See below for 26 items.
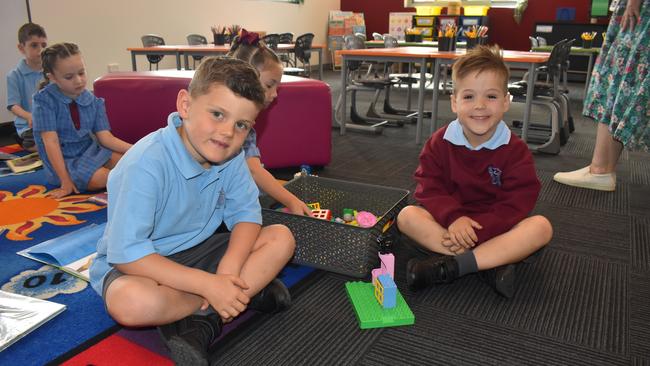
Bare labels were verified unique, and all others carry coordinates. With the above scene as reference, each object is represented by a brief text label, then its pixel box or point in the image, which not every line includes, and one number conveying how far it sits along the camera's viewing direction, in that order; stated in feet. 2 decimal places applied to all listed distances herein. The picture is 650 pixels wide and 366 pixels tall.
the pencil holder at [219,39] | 14.93
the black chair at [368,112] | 12.69
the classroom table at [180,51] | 13.32
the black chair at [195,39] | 18.48
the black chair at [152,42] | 16.35
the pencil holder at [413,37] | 17.60
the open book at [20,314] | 3.76
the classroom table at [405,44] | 17.43
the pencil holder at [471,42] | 11.94
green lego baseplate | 4.06
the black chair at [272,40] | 17.11
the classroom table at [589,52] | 17.80
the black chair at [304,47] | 18.12
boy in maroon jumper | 4.63
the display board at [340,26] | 29.53
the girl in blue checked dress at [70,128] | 7.13
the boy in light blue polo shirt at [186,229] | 3.43
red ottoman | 8.04
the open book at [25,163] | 8.59
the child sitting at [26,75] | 9.96
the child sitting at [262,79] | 5.43
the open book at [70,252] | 4.93
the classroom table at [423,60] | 10.17
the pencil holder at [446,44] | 12.12
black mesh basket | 4.65
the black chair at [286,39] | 21.23
